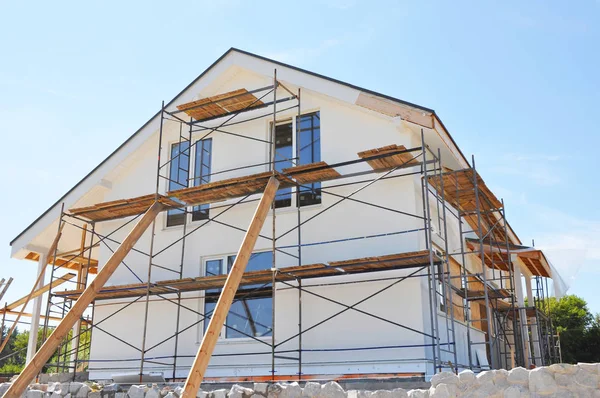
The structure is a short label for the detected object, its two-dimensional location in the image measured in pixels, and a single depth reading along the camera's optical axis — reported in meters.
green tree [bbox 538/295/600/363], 30.05
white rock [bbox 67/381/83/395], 11.07
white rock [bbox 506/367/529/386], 7.39
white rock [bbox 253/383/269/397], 9.06
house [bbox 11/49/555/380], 11.31
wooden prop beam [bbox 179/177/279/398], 7.95
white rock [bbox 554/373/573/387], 7.18
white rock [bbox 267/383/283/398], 8.96
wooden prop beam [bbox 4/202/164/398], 9.82
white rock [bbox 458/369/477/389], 7.60
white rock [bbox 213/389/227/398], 9.30
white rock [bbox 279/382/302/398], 8.77
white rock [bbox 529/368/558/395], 7.20
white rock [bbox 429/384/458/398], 7.68
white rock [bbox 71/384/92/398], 10.94
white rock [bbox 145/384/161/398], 9.90
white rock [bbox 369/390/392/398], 8.20
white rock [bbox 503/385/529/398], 7.32
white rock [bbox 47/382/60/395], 11.36
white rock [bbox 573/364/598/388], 7.03
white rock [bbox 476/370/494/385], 7.55
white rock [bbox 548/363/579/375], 7.18
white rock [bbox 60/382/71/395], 11.18
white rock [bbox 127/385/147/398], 10.16
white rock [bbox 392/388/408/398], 8.12
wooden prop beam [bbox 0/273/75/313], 15.78
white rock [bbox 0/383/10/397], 12.12
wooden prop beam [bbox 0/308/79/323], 17.81
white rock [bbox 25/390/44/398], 11.59
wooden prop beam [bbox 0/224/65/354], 15.01
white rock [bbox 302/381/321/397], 8.56
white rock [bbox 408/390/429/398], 7.94
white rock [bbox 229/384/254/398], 9.18
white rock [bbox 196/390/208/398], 9.44
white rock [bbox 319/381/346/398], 8.45
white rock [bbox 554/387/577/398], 7.15
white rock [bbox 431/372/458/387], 7.74
